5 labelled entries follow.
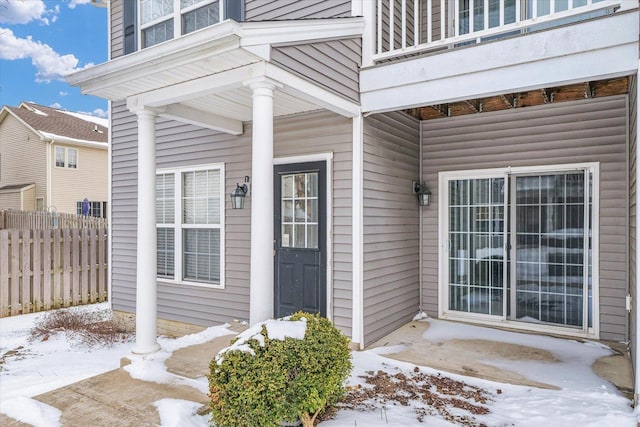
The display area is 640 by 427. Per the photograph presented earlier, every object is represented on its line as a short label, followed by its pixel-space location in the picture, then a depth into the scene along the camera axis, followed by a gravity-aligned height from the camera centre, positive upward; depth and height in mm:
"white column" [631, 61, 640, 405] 2842 -554
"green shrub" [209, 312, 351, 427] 2430 -1009
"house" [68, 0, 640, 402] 3420 +585
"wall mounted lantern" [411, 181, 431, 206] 5578 +264
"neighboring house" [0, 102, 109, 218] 15727 +1969
